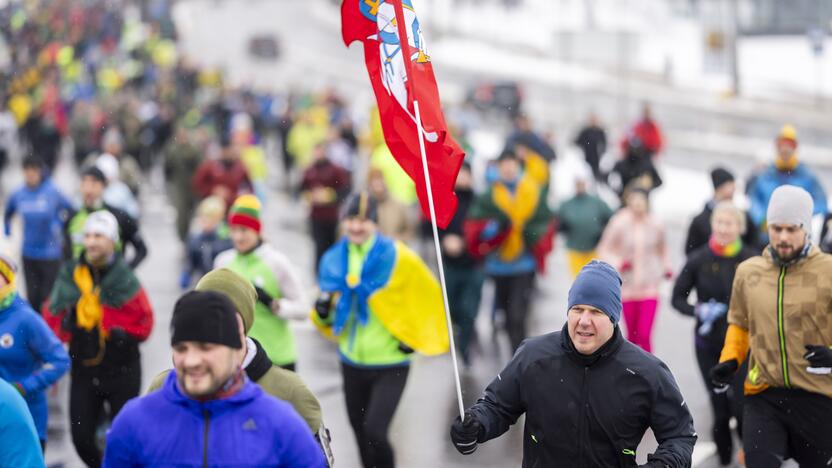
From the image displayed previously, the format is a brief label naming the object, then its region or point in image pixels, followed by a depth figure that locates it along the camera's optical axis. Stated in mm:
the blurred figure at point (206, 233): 14680
